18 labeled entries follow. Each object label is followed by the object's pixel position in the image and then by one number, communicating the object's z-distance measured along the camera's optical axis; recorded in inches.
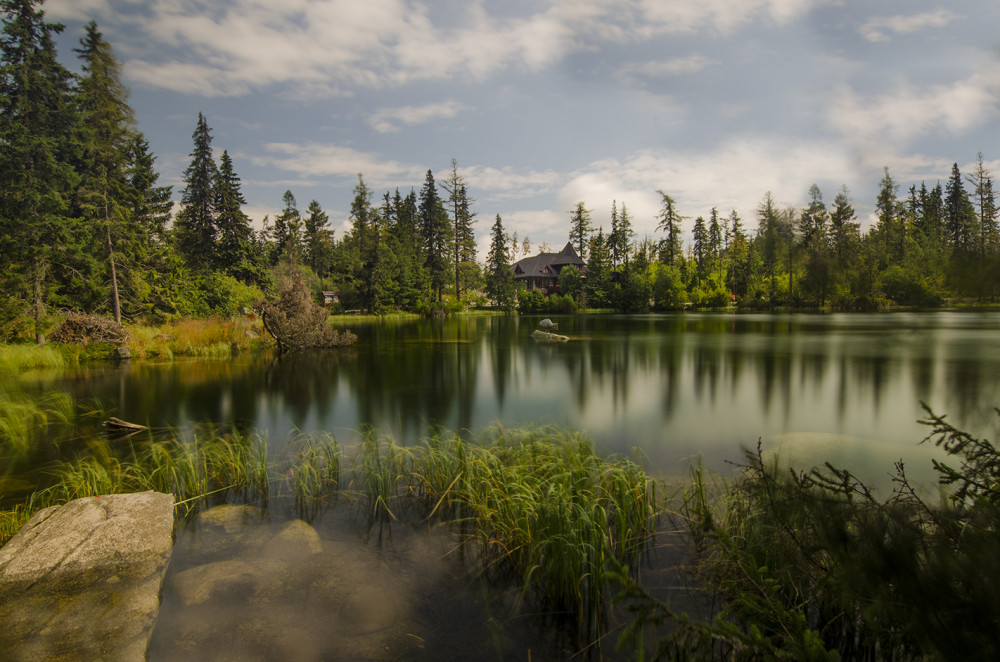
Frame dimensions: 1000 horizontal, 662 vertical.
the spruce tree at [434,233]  2338.8
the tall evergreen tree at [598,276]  2445.9
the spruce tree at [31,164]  726.5
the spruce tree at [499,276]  2455.7
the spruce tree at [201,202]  1465.3
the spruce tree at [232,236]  1457.9
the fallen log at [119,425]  366.3
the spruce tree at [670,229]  2667.3
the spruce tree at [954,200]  2445.9
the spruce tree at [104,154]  832.9
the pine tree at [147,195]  1109.1
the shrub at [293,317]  870.6
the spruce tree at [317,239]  2541.8
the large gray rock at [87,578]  143.3
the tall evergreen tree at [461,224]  2620.6
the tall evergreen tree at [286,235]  2043.2
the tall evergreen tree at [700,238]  2987.2
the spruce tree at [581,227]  2659.9
